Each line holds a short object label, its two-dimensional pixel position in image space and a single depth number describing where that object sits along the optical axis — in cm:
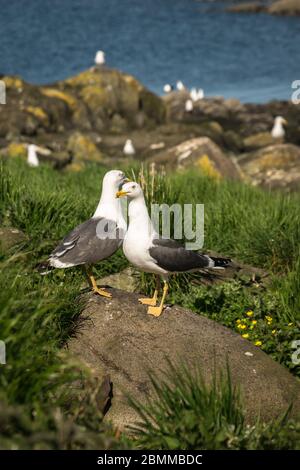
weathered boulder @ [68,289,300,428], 710
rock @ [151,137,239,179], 1573
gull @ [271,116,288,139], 3123
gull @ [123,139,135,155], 2542
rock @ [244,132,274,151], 2998
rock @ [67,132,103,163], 2402
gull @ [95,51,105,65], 3447
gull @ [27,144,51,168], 1743
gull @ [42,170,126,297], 772
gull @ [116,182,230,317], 734
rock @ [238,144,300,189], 1822
